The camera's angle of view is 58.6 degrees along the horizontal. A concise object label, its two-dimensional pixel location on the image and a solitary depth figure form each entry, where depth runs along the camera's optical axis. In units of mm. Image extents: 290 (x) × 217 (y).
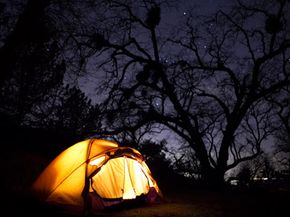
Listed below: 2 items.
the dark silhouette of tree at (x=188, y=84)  10977
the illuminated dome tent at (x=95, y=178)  4883
